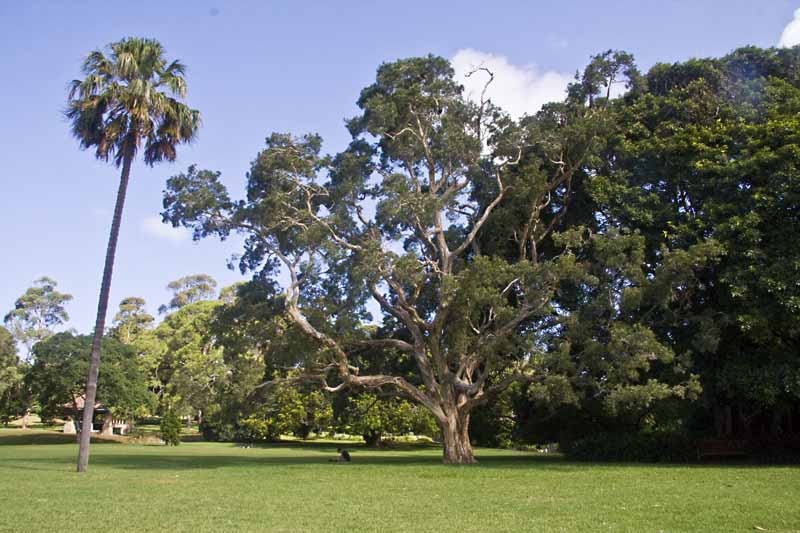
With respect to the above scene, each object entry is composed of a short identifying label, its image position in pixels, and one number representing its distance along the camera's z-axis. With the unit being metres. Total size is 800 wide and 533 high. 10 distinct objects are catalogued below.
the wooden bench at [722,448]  25.73
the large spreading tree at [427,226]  24.80
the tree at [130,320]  76.56
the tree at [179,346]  63.45
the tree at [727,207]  21.39
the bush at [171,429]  48.97
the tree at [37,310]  73.56
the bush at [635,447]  26.77
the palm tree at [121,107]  22.45
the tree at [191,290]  83.88
